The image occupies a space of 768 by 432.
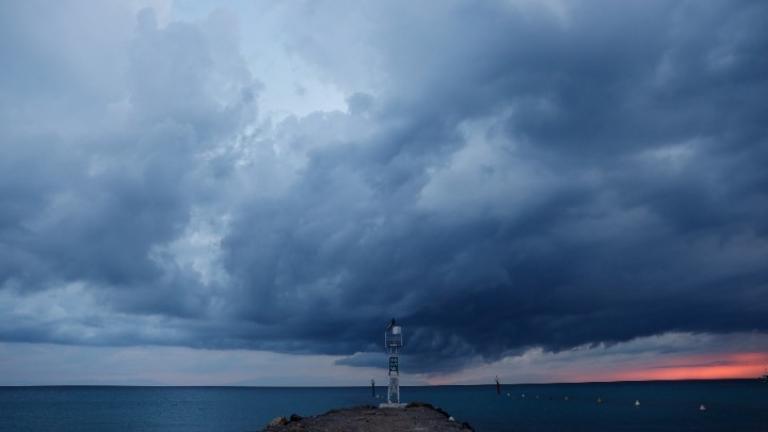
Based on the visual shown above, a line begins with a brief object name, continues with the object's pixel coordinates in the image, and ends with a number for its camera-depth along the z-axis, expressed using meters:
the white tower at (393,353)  79.44
